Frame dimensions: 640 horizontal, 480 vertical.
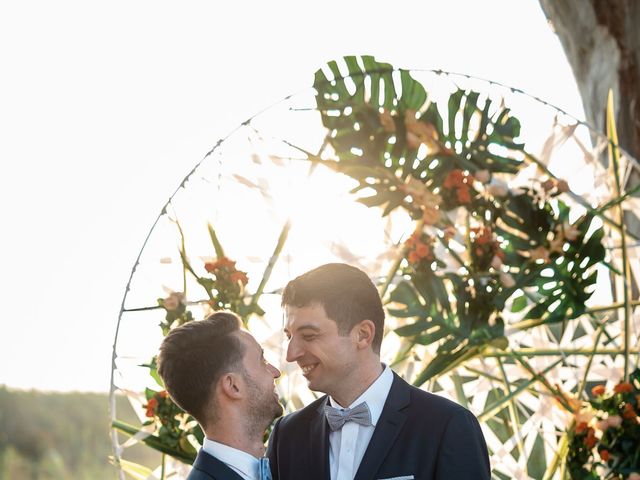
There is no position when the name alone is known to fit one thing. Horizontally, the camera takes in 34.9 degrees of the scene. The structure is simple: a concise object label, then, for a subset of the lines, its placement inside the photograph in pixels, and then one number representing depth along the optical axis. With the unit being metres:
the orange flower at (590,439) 3.59
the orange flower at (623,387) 3.61
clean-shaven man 2.51
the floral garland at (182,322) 3.61
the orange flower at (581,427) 3.60
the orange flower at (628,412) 3.60
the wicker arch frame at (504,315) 3.64
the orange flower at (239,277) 3.60
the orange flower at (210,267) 3.60
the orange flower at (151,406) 3.61
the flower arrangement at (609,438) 3.56
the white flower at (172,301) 3.66
